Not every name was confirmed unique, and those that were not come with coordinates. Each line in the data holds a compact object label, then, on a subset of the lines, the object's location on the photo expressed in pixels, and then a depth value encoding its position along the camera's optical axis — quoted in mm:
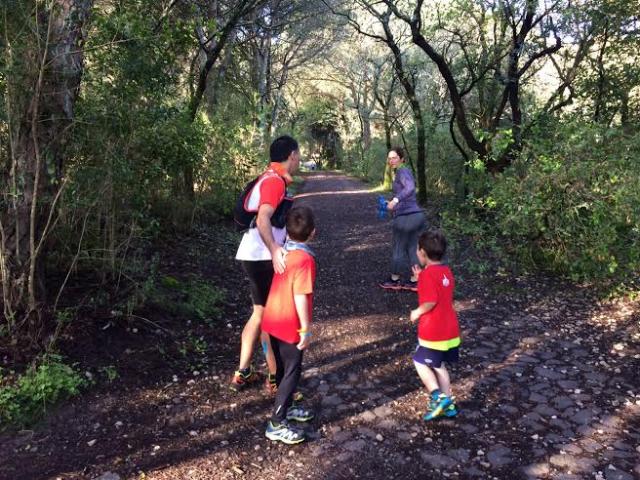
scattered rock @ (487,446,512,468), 3322
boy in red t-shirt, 3725
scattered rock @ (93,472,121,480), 3111
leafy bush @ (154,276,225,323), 5590
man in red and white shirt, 3533
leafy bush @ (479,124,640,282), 6152
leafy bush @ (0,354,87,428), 3605
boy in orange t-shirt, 3367
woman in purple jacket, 6703
